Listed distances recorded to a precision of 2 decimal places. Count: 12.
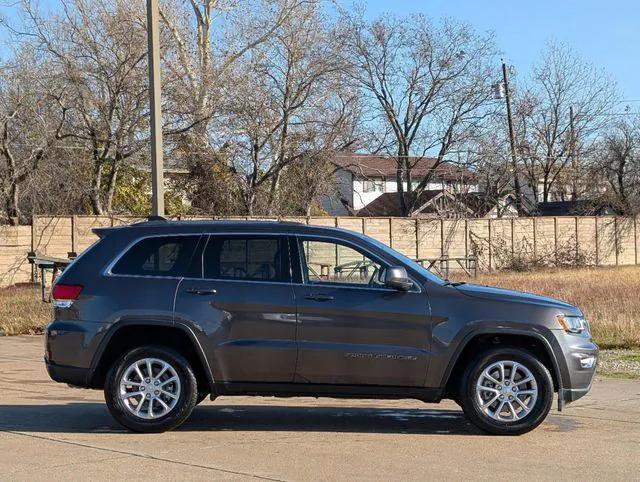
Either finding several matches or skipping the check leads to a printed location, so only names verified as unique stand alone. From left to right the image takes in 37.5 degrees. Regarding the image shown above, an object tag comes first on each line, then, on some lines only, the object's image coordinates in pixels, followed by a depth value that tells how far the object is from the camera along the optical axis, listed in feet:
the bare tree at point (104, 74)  98.73
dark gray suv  27.17
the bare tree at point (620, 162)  169.34
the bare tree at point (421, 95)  153.89
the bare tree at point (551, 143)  175.42
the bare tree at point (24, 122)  97.09
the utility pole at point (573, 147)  177.88
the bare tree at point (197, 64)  104.83
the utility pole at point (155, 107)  46.73
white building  140.26
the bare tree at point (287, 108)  115.55
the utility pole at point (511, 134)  154.20
